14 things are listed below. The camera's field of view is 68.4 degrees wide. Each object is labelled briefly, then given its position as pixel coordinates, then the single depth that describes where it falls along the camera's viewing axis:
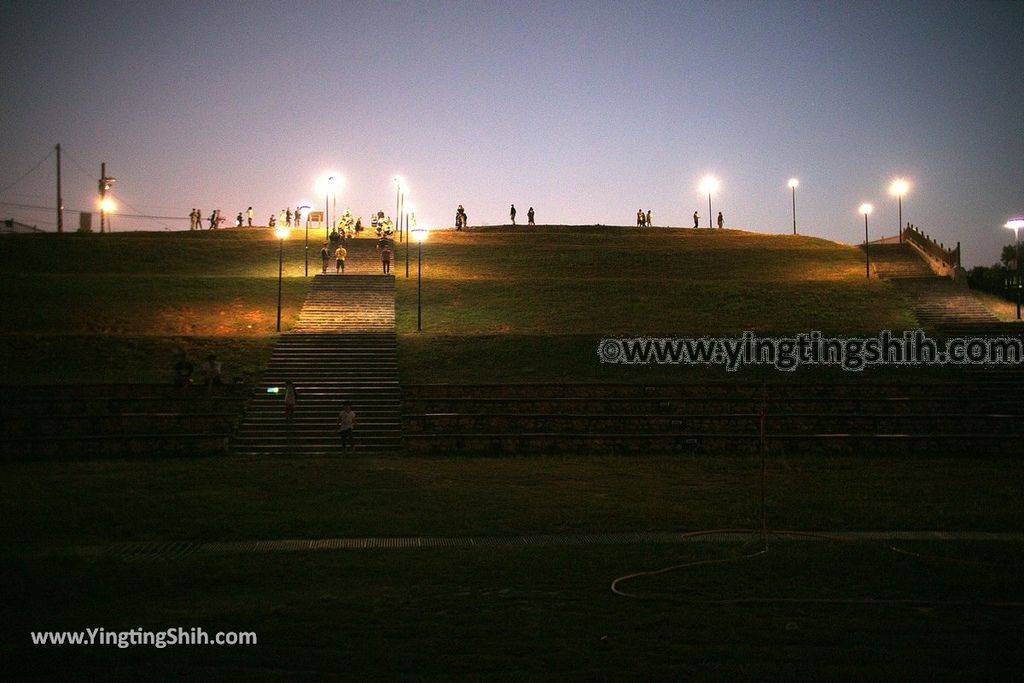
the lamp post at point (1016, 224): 35.41
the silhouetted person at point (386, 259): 39.09
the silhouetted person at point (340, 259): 39.44
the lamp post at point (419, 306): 30.46
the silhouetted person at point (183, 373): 22.42
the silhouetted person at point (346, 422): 19.70
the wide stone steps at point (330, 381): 20.86
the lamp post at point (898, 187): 45.25
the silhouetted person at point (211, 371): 22.66
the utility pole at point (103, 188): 69.31
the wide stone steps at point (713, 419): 19.81
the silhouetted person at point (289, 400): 21.27
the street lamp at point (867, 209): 43.62
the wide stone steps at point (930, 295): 32.07
